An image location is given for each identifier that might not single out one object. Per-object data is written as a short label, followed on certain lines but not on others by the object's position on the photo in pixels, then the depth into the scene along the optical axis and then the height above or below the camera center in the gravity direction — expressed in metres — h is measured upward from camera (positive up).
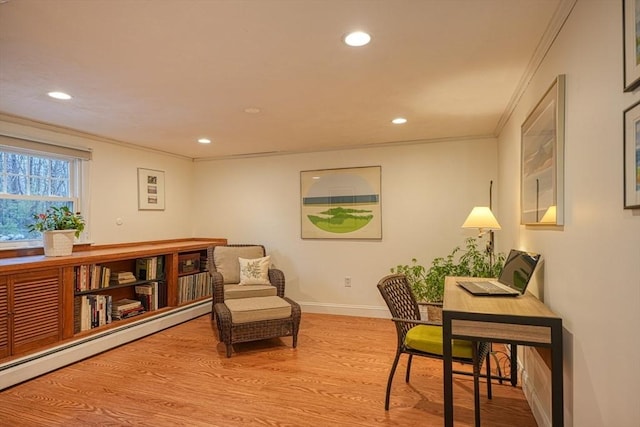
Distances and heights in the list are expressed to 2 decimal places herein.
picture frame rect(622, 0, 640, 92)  1.03 +0.53
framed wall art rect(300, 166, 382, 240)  4.44 +0.17
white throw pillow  4.11 -0.66
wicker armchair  3.81 -0.68
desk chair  2.07 -0.77
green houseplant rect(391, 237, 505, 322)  3.06 -0.56
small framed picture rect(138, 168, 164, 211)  4.45 +0.34
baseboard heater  2.65 -1.19
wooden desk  1.61 -0.54
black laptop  2.09 -0.41
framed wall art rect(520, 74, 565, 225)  1.68 +0.32
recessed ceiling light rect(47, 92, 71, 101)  2.58 +0.90
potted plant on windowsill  3.16 -0.12
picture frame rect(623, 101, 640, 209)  1.04 +0.19
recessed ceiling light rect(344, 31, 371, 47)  1.79 +0.93
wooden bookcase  2.64 -0.73
